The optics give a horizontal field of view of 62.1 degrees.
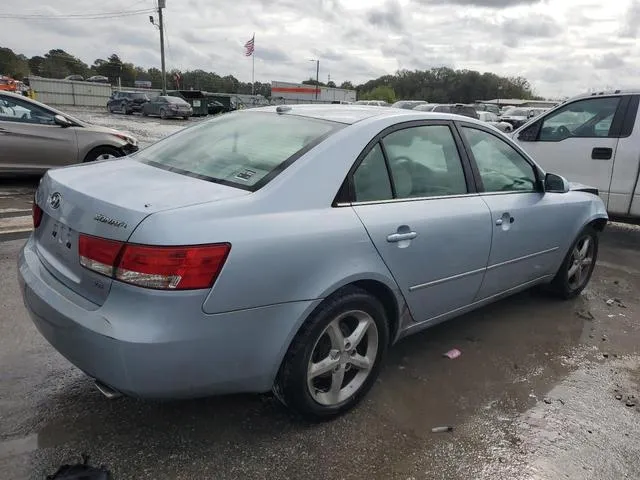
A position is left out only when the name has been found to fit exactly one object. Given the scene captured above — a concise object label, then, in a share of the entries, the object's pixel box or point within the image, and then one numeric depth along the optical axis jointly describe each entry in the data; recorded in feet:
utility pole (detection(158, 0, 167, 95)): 132.77
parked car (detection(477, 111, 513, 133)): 83.34
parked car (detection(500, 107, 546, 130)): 93.18
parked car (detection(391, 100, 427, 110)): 84.85
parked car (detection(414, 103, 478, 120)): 66.86
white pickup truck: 20.90
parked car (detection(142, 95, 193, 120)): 104.88
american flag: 135.13
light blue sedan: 6.82
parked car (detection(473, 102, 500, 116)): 107.71
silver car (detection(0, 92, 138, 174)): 25.00
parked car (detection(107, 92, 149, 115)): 117.19
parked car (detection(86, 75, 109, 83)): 206.69
